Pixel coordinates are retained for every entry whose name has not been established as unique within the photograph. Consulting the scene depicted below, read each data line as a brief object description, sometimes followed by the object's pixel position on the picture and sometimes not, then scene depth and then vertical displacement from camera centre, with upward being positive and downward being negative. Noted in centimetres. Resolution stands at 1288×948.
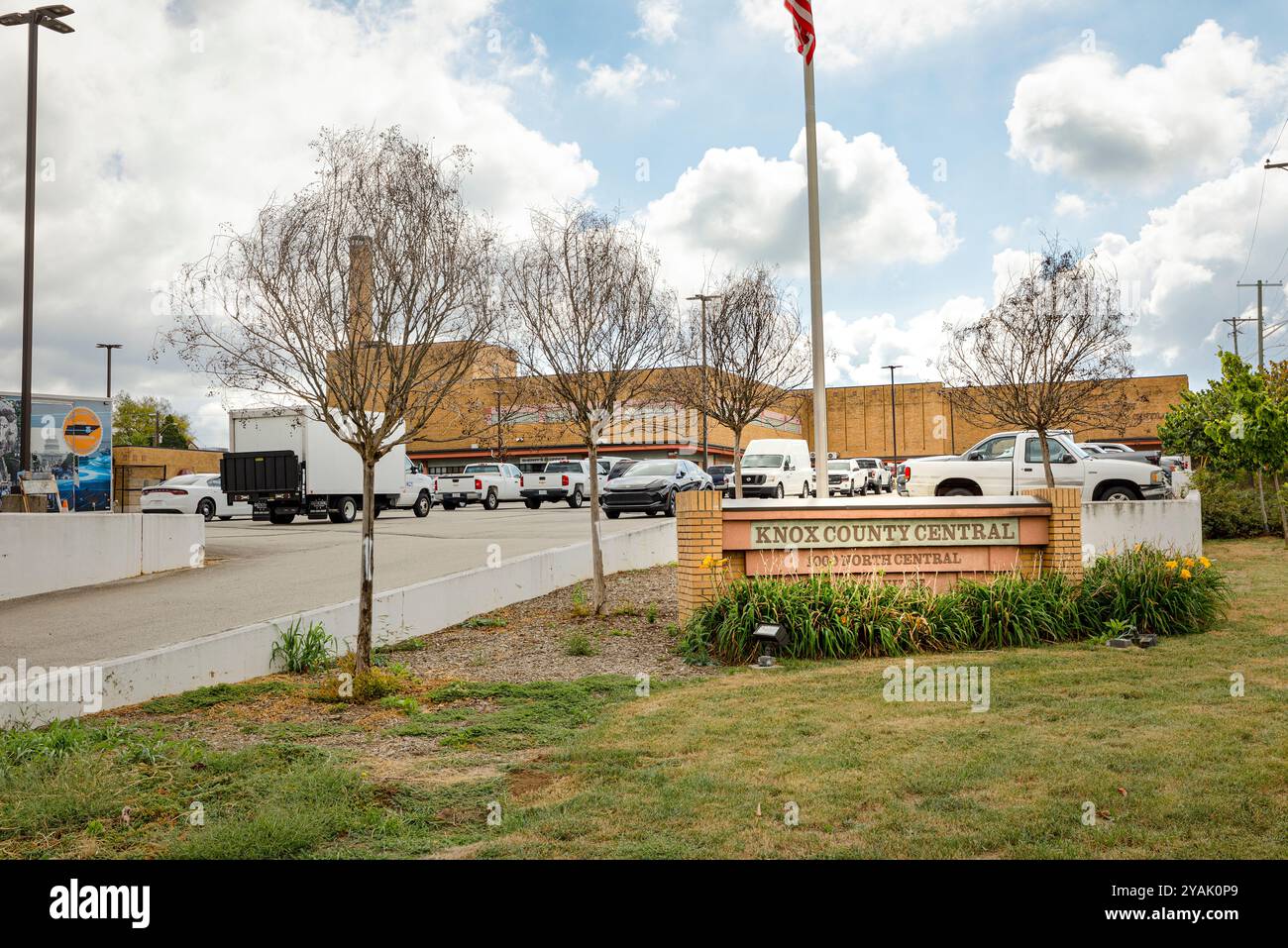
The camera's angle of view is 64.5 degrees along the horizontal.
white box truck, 2617 +64
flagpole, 1188 +213
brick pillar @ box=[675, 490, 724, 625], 1024 -53
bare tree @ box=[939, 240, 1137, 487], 1964 +282
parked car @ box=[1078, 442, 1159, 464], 2197 +78
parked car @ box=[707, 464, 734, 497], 3603 +47
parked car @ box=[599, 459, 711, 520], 2623 -6
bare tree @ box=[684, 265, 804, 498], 2134 +310
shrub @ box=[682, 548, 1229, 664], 941 -121
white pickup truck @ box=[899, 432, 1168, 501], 1931 +26
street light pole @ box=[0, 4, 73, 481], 1727 +595
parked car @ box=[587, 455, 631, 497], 3731 +102
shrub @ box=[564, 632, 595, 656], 994 -152
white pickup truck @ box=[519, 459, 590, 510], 3575 +15
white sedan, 2894 -10
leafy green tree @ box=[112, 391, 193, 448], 8438 +610
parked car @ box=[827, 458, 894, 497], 4161 +42
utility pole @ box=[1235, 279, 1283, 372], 5281 +896
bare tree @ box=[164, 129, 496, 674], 823 +166
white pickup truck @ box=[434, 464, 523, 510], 3616 +18
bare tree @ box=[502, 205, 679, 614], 1177 +206
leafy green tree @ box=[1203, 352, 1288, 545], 1972 +106
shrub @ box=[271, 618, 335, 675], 925 -143
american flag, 1265 +576
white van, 3231 +62
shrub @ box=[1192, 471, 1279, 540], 2170 -65
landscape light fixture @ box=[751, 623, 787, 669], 898 -137
